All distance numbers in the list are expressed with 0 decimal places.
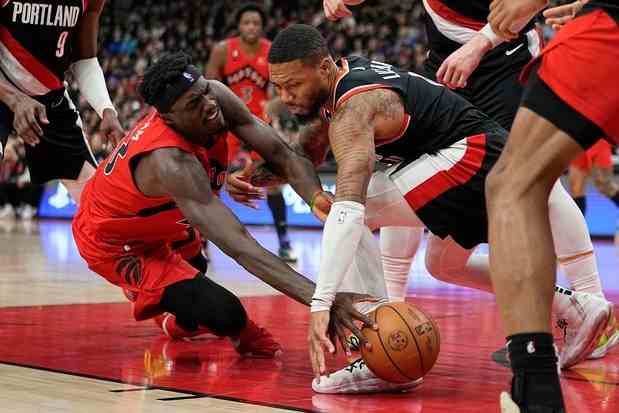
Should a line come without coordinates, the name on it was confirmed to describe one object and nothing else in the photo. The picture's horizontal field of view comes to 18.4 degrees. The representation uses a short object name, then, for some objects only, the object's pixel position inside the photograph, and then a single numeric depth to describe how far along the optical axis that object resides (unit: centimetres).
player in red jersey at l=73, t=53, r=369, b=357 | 753
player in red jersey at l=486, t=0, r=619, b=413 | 492
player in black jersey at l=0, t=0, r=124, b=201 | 967
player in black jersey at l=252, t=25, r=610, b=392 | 683
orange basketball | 680
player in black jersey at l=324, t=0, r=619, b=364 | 838
